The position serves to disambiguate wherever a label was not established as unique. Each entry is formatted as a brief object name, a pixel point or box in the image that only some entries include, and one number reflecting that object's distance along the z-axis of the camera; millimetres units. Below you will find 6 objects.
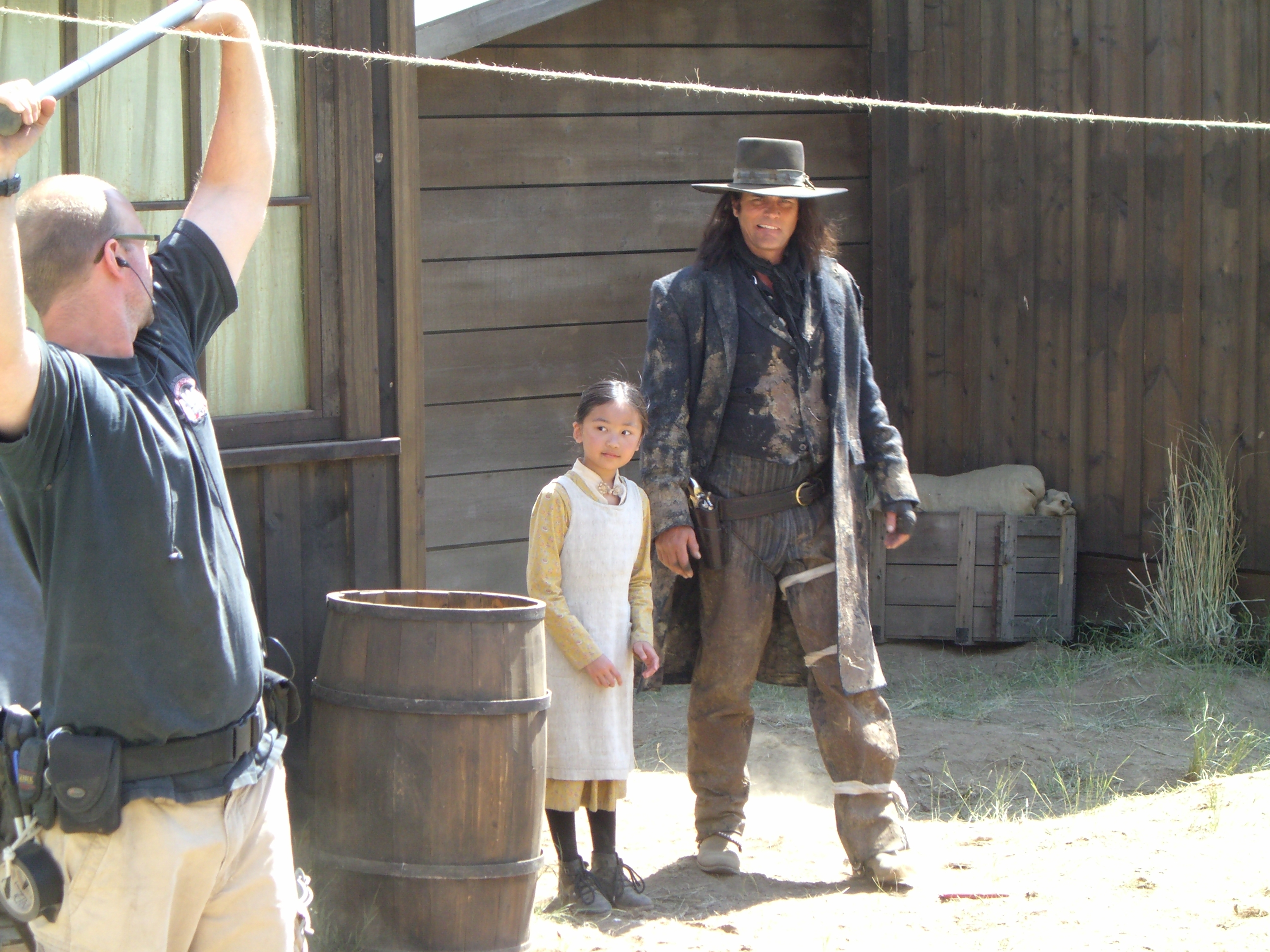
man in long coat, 7777
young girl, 7156
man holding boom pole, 4145
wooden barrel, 6117
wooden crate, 13266
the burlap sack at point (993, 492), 13375
